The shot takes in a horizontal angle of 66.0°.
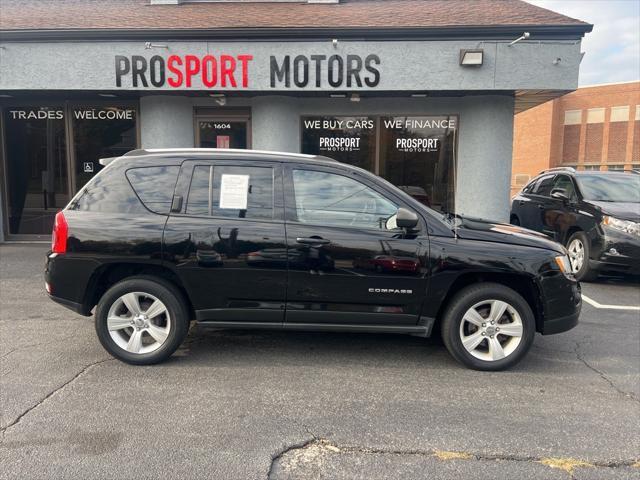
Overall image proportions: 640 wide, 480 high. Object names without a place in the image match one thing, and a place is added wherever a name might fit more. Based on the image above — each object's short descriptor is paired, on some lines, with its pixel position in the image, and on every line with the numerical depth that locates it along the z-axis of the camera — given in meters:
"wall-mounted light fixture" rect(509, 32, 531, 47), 8.43
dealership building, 8.88
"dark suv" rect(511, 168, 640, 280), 7.32
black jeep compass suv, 4.26
